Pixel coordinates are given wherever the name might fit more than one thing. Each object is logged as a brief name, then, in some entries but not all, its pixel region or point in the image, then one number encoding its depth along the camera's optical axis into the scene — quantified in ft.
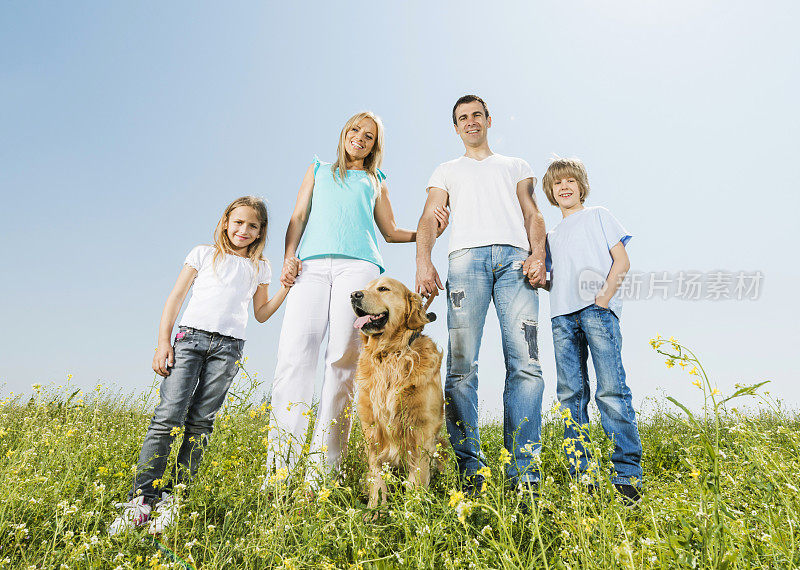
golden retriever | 10.36
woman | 11.46
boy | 11.18
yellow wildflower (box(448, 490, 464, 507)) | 5.07
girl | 10.30
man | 11.48
